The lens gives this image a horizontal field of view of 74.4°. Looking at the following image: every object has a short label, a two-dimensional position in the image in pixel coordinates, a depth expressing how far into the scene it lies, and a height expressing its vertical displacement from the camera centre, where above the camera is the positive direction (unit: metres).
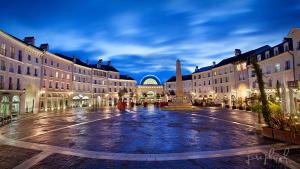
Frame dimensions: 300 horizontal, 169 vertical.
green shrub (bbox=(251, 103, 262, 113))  12.20 -0.79
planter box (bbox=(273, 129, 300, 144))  9.28 -2.03
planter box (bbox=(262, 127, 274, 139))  10.60 -2.02
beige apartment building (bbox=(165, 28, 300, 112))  29.77 +4.91
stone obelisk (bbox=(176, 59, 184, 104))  40.86 +2.32
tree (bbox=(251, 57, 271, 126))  11.86 +0.88
